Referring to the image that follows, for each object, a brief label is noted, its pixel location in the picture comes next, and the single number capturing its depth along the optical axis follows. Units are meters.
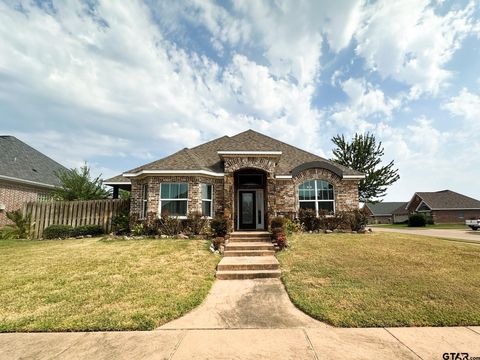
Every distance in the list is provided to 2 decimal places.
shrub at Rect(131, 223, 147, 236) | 12.14
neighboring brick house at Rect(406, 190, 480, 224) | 40.66
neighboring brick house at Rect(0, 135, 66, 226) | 15.98
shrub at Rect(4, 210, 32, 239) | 13.16
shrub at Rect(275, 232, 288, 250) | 9.48
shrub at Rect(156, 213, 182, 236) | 11.85
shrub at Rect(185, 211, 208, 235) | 11.80
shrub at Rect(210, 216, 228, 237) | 10.43
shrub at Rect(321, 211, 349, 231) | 13.30
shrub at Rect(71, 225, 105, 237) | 12.91
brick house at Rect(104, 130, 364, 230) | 12.53
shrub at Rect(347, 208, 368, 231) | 13.33
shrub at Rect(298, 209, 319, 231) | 13.13
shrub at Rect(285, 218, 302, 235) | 11.91
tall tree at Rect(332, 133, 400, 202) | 27.33
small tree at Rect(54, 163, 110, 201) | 16.30
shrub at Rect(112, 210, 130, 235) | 13.25
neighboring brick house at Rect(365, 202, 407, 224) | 61.03
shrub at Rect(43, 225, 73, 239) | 12.77
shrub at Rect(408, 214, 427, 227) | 35.66
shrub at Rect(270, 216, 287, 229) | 10.09
